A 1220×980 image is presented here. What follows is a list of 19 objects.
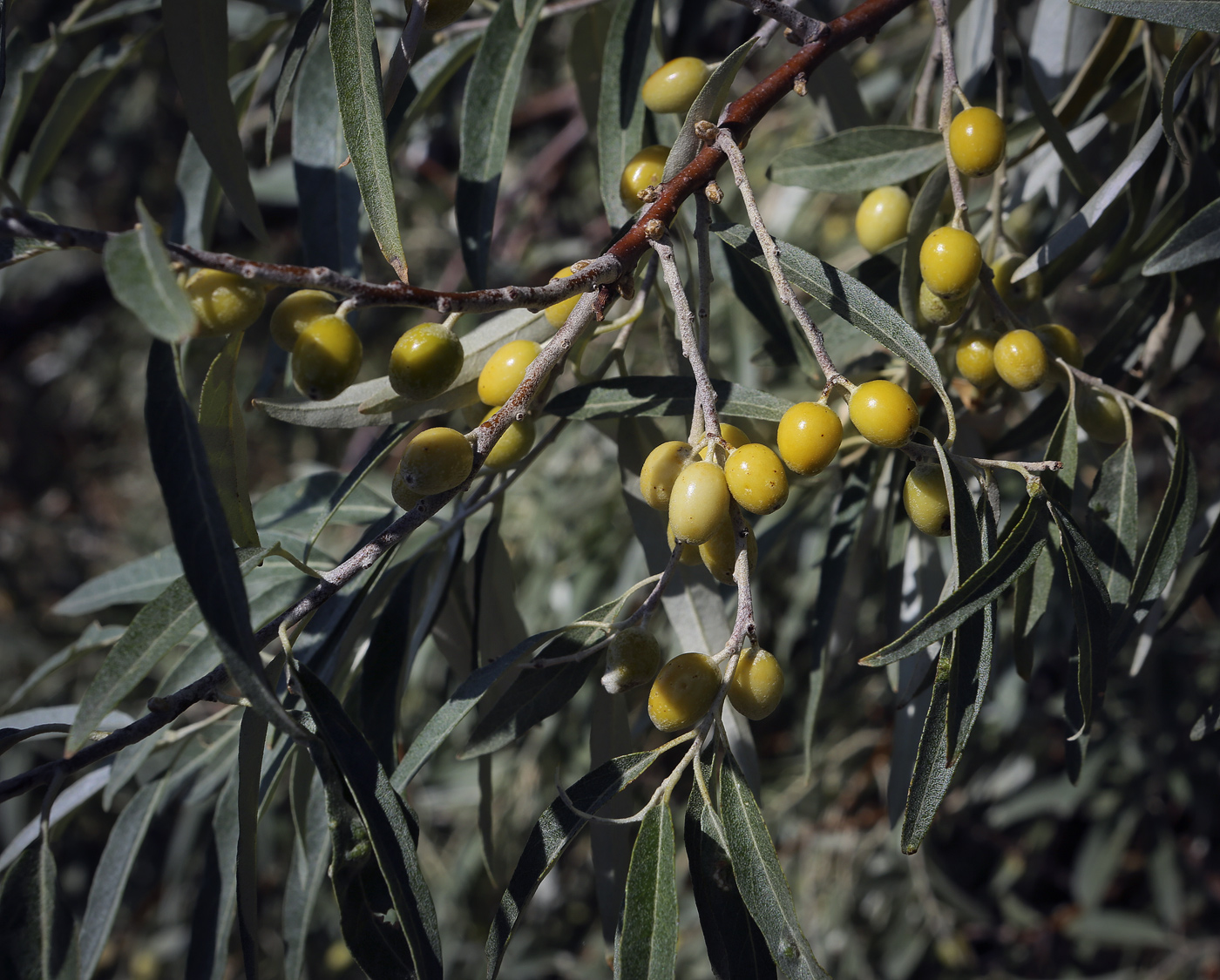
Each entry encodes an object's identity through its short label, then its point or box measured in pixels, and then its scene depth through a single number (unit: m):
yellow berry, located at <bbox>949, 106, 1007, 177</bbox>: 0.33
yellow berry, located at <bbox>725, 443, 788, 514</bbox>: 0.30
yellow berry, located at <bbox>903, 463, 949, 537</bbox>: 0.31
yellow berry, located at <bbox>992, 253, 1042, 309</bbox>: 0.36
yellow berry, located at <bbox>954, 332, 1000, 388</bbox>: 0.34
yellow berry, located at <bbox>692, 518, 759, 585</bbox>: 0.31
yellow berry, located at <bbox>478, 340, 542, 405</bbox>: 0.32
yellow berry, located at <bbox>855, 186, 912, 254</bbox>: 0.37
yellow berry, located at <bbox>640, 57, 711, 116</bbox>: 0.35
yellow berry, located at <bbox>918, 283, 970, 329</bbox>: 0.33
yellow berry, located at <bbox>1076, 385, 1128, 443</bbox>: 0.35
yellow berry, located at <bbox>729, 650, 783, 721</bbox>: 0.31
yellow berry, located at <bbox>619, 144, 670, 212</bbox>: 0.35
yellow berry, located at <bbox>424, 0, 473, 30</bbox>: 0.32
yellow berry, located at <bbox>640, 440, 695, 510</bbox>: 0.32
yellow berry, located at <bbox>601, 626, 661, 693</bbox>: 0.32
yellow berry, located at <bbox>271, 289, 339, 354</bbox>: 0.30
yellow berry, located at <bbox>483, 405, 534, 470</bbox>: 0.33
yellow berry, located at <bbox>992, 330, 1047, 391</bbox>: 0.33
